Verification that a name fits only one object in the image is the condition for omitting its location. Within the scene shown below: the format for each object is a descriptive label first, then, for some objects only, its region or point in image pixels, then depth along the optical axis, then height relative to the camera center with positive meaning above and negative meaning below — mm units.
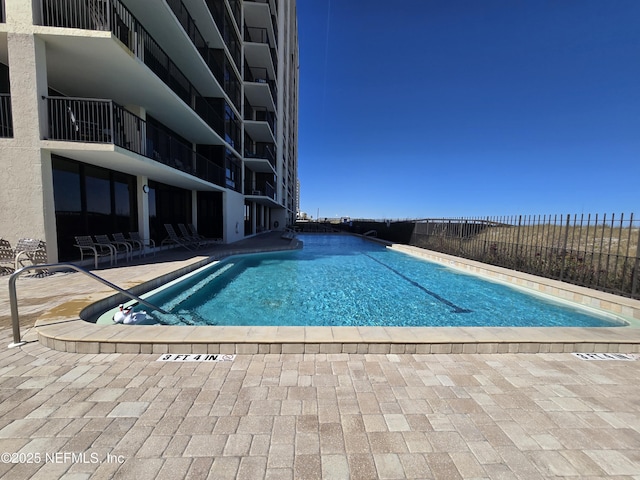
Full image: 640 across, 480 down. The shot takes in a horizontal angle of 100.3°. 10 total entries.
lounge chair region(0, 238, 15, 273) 5973 -1015
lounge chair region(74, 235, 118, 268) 7113 -989
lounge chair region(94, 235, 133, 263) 7967 -1033
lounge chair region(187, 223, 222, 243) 12575 -818
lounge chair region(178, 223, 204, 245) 11656 -926
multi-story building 6059 +2837
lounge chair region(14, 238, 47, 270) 6027 -882
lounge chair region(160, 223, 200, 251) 10781 -1071
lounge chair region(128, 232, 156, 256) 9191 -927
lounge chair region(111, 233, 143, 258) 8587 -985
